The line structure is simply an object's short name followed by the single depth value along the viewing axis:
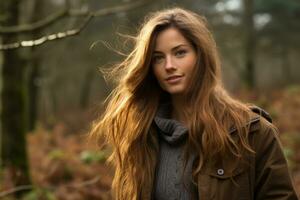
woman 4.20
